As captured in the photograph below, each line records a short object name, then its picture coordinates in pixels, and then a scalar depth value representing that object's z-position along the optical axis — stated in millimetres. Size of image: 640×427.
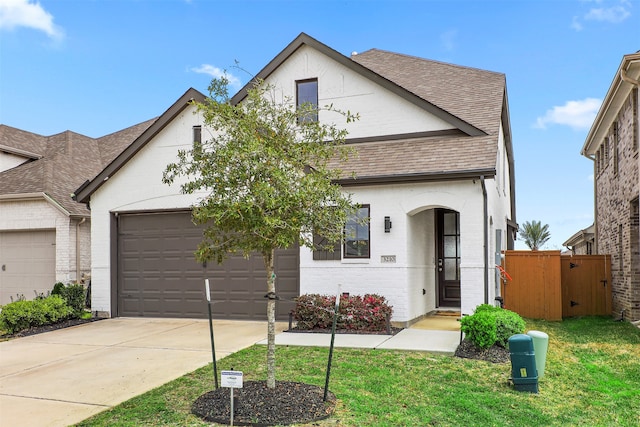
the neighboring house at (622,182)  11828
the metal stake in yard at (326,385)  5867
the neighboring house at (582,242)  22267
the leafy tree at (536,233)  41375
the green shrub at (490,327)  8172
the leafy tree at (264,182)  5680
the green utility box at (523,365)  6523
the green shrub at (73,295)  13328
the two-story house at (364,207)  11078
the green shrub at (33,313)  11805
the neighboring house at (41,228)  16453
